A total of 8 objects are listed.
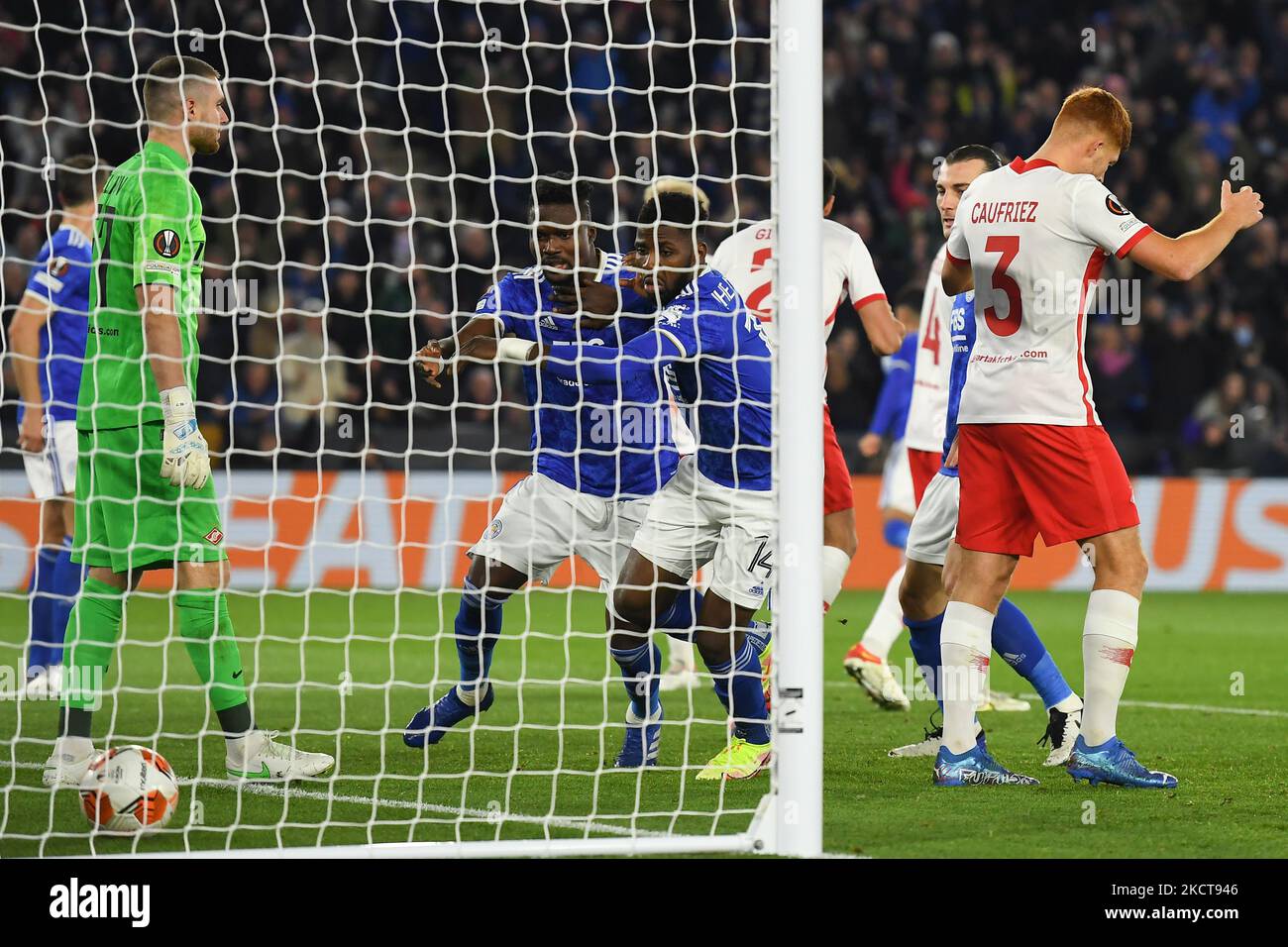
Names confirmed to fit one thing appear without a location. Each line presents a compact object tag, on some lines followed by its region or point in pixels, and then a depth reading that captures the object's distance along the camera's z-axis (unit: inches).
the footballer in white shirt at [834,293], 497.0
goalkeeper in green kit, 391.9
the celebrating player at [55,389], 532.7
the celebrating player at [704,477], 425.7
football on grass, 347.3
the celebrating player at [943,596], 458.3
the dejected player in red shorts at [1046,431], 400.5
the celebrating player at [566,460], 448.8
